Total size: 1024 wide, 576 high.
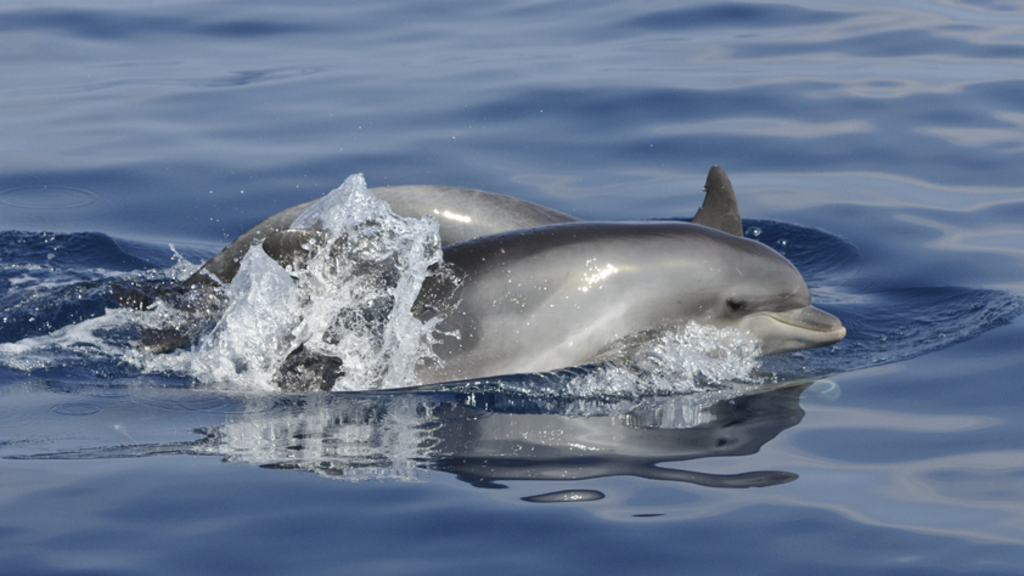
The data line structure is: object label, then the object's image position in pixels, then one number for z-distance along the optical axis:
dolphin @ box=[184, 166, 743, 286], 17.97
